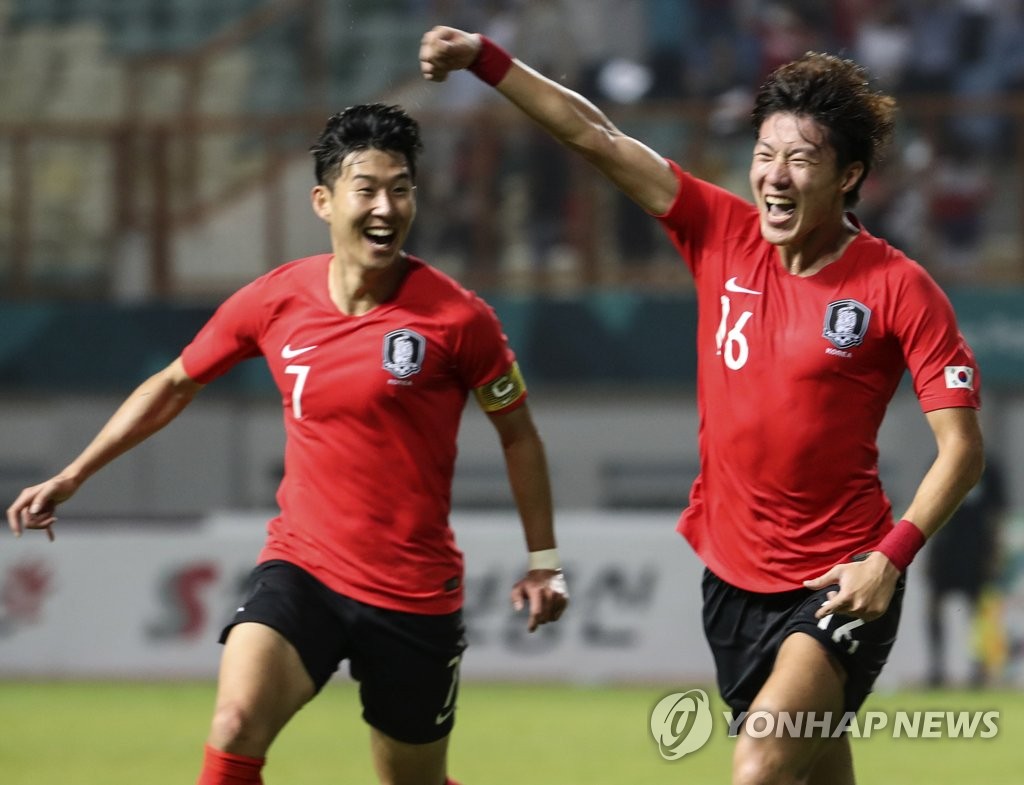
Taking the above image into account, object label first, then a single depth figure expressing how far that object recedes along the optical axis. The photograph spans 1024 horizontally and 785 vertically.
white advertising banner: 28.22
